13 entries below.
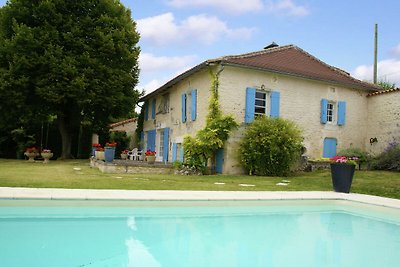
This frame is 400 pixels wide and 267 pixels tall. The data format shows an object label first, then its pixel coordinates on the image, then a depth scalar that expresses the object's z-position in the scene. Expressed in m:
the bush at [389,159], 15.64
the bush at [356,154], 17.59
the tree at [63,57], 20.25
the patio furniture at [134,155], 22.65
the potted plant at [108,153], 15.37
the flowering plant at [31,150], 22.27
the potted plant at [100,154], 17.26
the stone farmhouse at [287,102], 16.28
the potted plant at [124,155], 21.93
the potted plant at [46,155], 21.12
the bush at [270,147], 15.10
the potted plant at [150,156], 16.81
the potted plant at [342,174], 10.02
